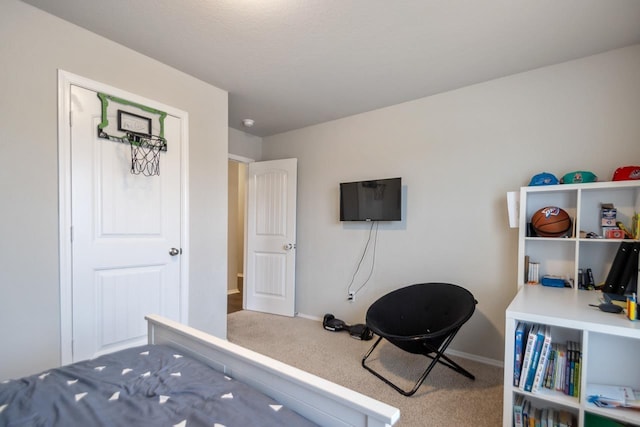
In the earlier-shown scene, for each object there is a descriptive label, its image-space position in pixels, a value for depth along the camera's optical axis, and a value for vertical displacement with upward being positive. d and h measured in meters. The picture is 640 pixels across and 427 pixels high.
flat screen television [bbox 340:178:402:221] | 3.11 +0.07
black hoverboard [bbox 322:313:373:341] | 3.15 -1.34
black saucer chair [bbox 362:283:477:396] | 2.10 -0.88
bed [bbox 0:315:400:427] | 0.88 -0.65
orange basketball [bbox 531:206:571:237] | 2.14 -0.10
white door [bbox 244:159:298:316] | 3.94 -0.43
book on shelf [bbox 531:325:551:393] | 1.48 -0.76
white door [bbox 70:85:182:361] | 2.01 -0.25
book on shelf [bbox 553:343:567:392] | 1.48 -0.80
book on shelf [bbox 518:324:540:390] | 1.50 -0.75
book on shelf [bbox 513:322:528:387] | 1.52 -0.74
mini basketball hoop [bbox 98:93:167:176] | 2.14 +0.56
